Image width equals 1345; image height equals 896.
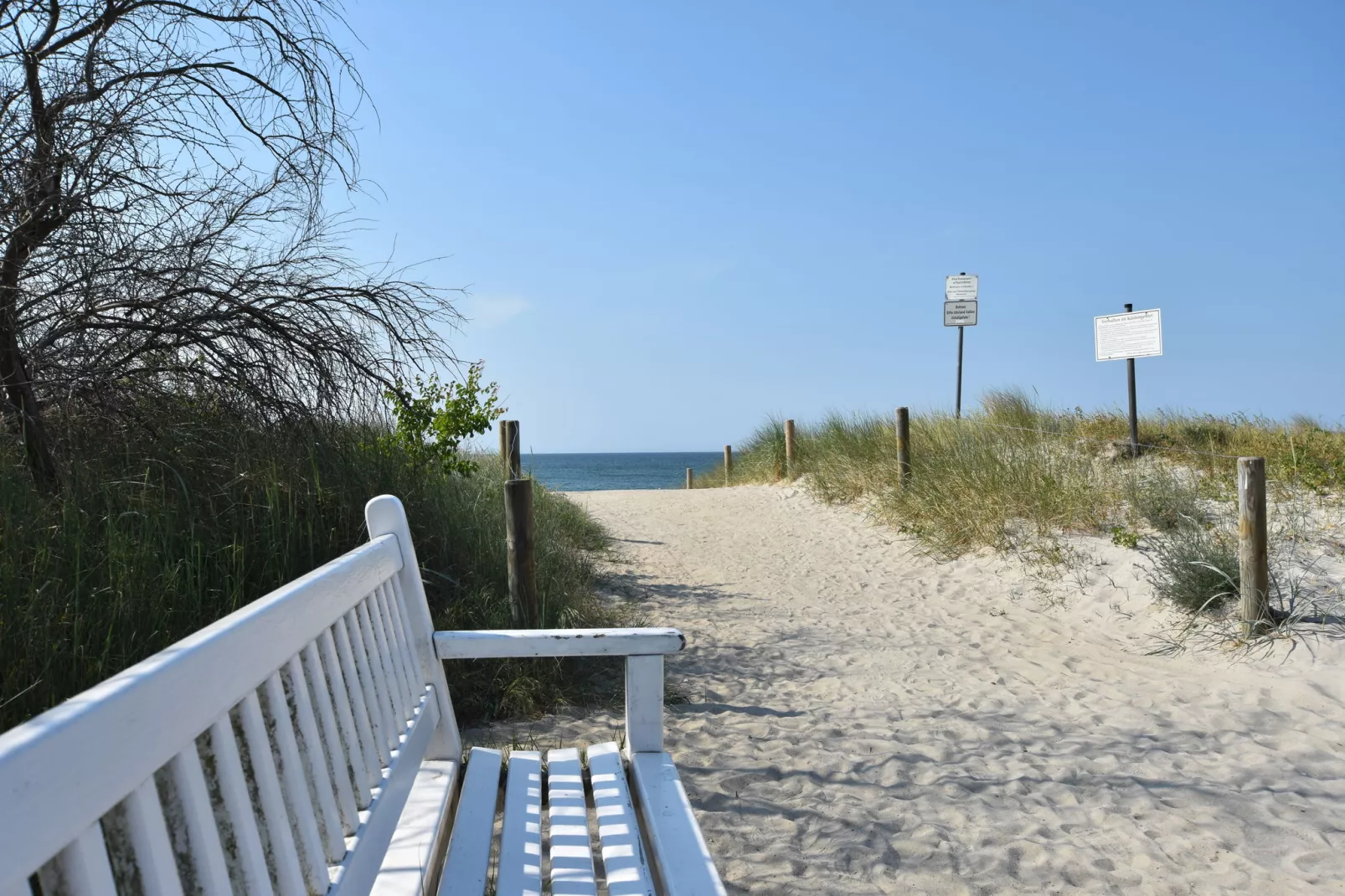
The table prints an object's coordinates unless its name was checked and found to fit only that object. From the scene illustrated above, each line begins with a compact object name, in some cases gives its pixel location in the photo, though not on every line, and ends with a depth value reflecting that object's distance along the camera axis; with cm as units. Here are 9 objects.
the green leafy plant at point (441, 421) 613
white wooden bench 89
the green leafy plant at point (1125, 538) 796
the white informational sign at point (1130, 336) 1070
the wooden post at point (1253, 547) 587
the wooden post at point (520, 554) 555
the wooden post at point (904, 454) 1146
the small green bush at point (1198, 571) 650
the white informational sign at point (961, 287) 1530
